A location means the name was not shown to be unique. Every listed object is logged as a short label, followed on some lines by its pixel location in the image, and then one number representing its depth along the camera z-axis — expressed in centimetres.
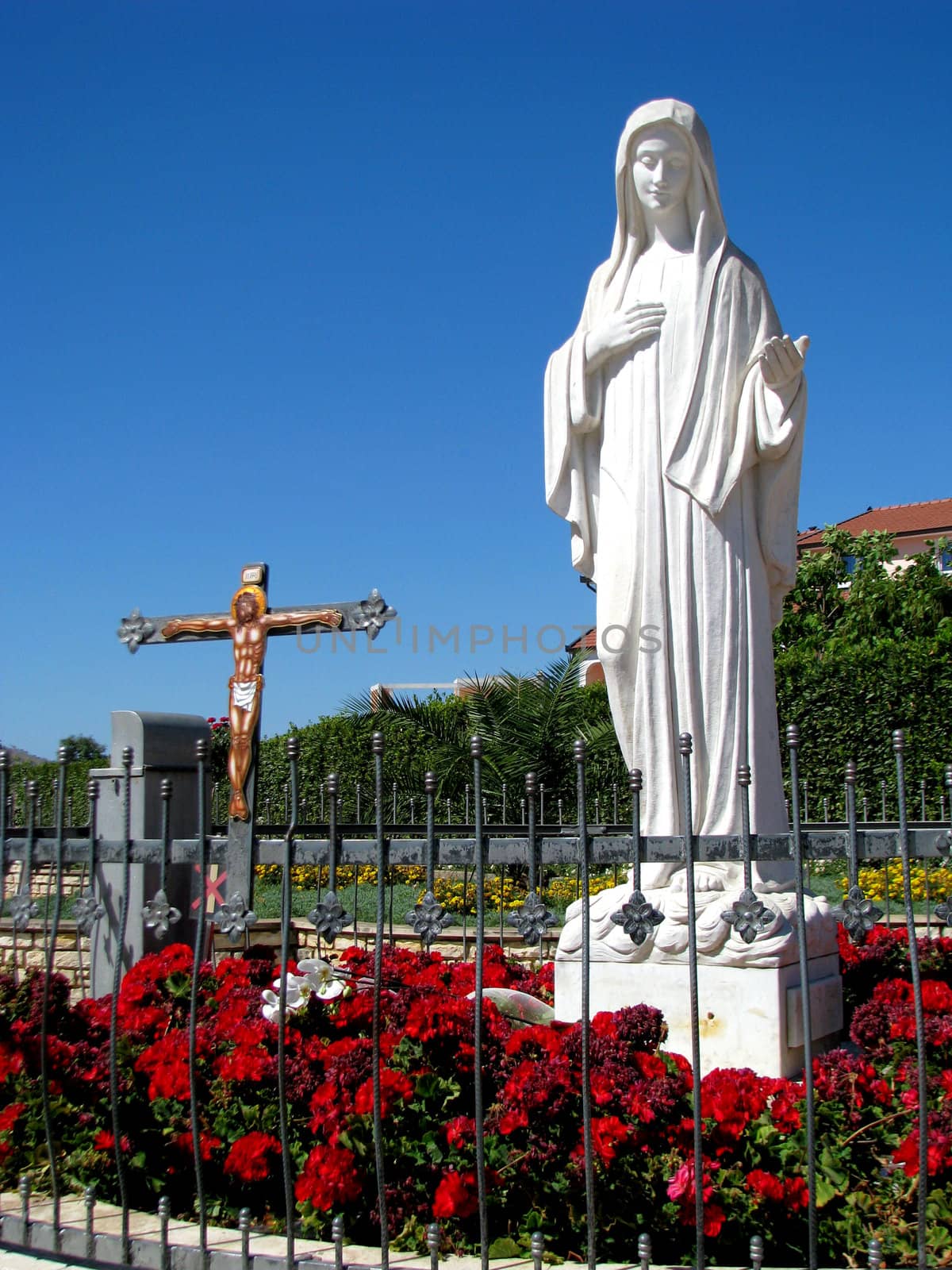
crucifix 671
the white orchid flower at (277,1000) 362
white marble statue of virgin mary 461
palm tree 1152
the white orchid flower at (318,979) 373
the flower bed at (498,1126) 291
